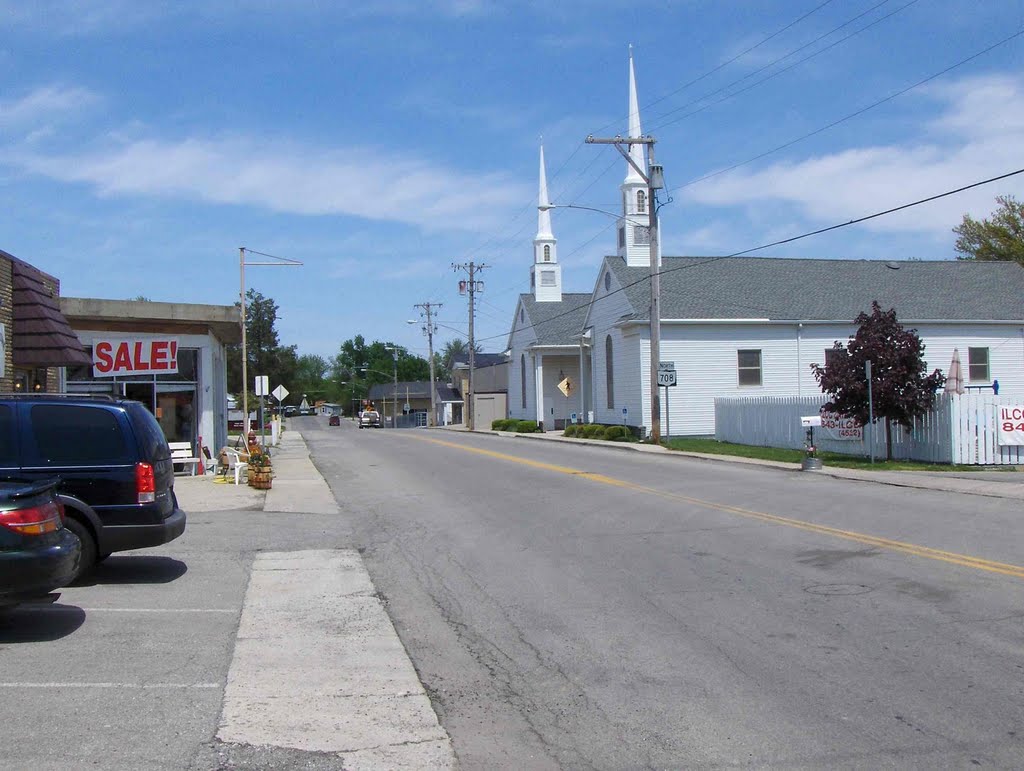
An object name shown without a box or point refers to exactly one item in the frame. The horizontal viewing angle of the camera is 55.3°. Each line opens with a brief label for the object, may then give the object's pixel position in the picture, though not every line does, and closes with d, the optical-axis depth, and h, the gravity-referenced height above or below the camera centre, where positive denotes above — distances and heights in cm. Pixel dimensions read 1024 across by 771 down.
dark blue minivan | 975 -51
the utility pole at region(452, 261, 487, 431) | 6731 +804
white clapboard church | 3984 +341
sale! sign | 2416 +139
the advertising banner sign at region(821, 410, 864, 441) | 2695 -80
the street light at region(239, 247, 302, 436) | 3353 +396
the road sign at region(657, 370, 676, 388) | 3372 +82
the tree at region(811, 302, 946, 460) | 2381 +59
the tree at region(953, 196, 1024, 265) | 5906 +1000
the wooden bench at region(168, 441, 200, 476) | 2367 -108
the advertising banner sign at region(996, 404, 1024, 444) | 2328 -65
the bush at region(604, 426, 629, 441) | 3941 -124
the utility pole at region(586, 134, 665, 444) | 3297 +525
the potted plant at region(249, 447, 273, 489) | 2108 -137
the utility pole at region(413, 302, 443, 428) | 8362 +607
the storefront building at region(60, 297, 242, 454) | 2431 +139
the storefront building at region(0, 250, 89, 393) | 1783 +156
